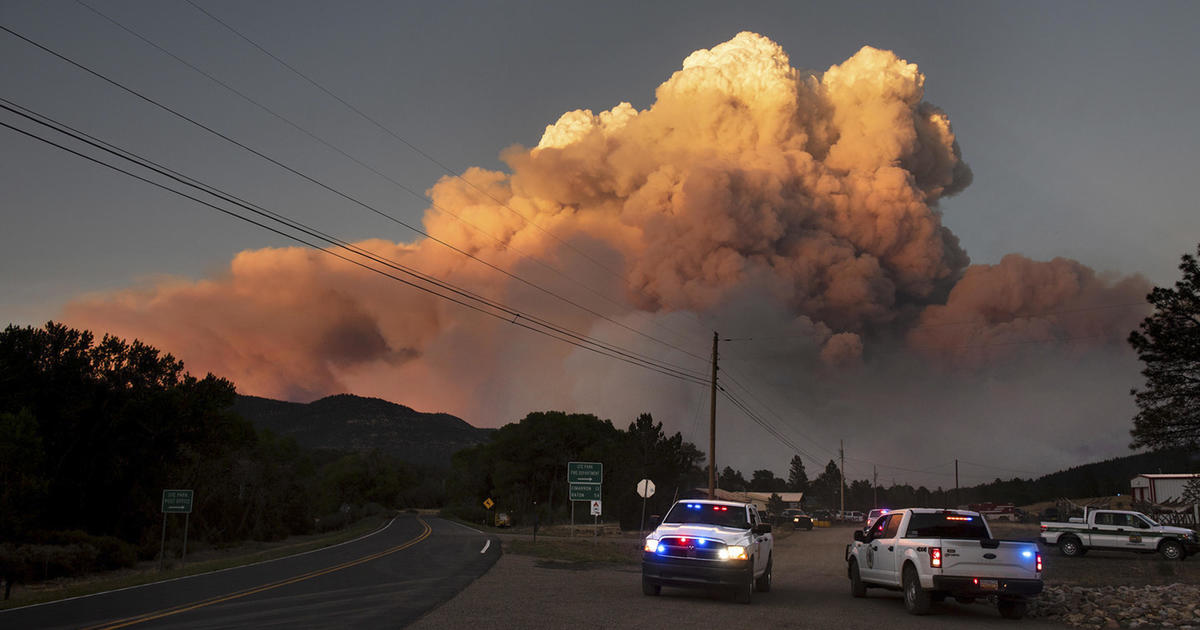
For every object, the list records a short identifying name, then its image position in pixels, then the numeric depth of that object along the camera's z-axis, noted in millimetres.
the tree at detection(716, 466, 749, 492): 180625
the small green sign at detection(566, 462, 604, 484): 41844
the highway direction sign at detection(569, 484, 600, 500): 41000
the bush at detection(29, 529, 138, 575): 43344
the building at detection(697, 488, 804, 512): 97144
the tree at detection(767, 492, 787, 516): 115906
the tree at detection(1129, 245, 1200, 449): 32719
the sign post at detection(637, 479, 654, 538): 40406
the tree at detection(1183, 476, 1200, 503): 35297
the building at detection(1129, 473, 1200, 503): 78312
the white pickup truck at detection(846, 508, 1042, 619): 14539
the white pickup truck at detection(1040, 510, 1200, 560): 32969
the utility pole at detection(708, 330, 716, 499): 41031
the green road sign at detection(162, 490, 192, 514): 36094
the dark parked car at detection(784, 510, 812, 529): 78625
